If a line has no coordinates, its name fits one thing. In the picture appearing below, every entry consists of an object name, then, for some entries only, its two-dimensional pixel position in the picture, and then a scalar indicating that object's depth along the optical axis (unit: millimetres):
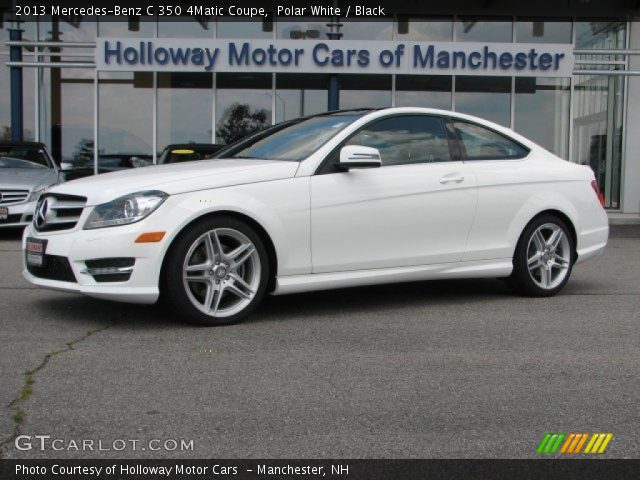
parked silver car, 10156
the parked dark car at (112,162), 16797
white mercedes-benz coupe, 4836
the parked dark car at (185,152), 10633
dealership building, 16969
